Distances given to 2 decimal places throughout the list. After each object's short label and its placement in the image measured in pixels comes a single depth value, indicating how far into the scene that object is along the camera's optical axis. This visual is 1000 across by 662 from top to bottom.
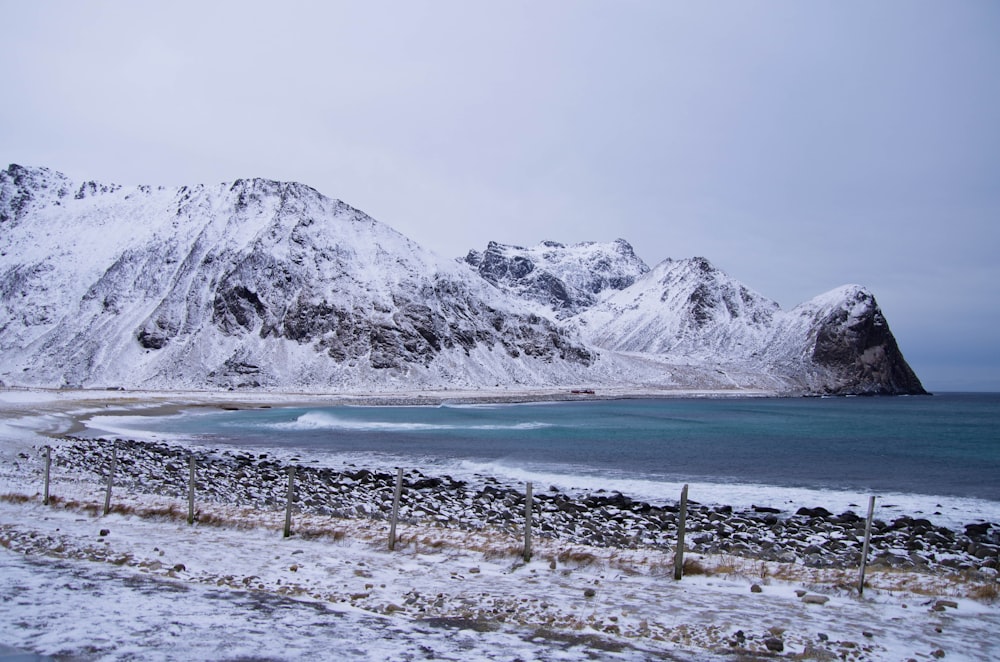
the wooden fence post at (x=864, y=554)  13.96
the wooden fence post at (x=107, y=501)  19.92
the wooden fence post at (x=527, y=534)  16.05
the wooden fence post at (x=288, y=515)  18.10
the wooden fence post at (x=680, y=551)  14.93
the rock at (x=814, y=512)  24.61
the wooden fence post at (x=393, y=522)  17.00
